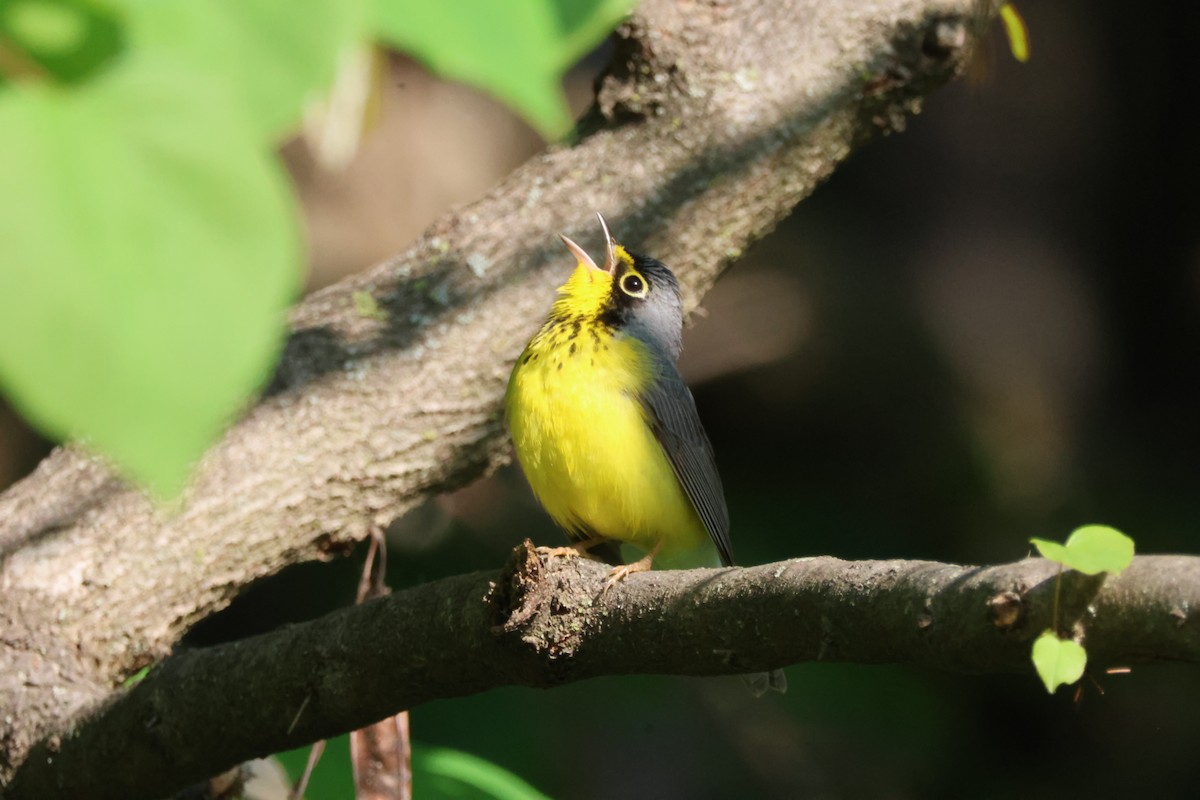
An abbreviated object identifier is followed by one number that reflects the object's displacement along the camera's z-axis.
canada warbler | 5.54
